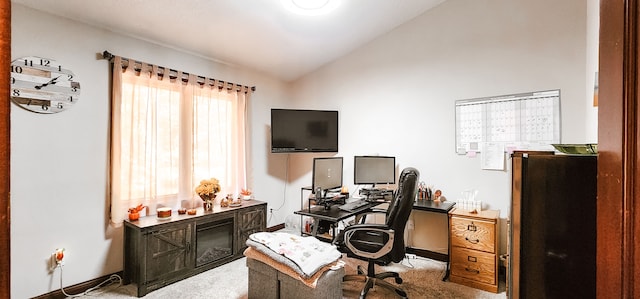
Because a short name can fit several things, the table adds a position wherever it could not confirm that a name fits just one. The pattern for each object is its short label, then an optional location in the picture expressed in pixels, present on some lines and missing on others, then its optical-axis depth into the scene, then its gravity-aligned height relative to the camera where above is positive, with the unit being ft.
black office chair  7.27 -2.41
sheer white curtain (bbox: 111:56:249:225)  8.99 +0.37
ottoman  6.83 -3.49
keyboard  9.77 -2.04
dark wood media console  8.38 -3.24
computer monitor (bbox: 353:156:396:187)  11.60 -0.82
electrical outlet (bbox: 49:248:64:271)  7.70 -3.09
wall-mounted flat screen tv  12.87 +0.86
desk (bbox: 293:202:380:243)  8.61 -2.08
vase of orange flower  10.25 -1.61
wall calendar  9.00 +1.01
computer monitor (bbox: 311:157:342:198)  10.53 -0.99
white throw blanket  6.93 -2.68
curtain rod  8.63 +2.77
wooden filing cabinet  8.54 -3.12
